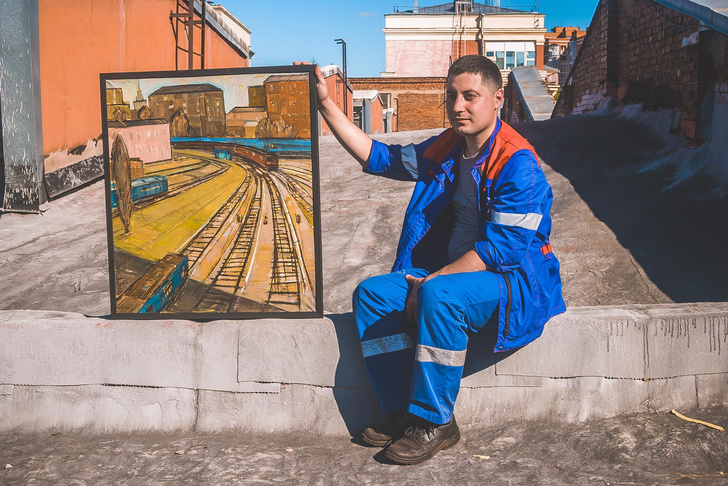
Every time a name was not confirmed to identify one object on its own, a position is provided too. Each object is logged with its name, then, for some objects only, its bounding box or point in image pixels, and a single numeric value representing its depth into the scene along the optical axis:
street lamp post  22.48
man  2.65
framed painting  3.12
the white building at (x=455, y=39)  46.88
